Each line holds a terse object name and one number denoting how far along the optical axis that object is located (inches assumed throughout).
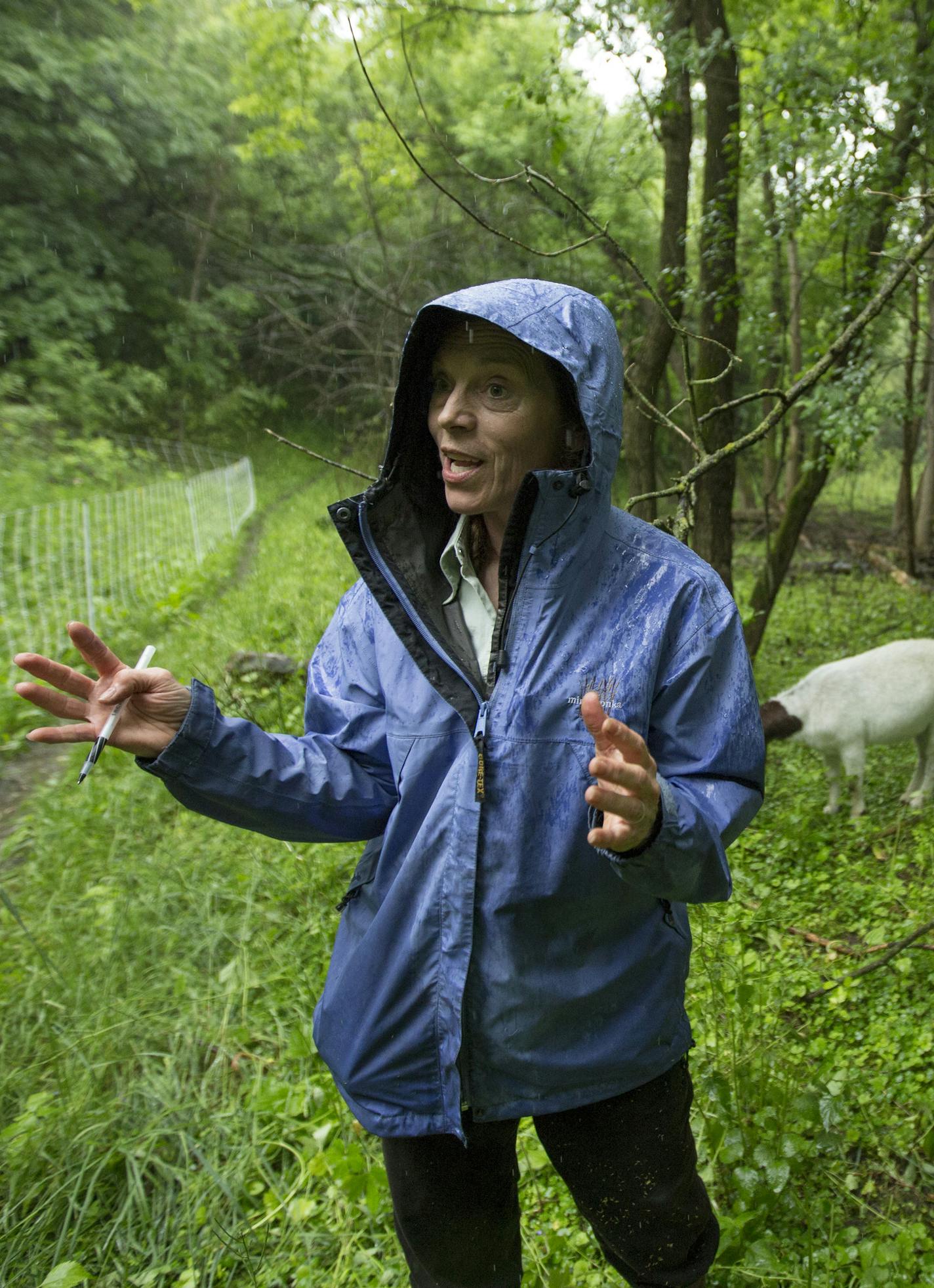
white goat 162.4
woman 55.9
